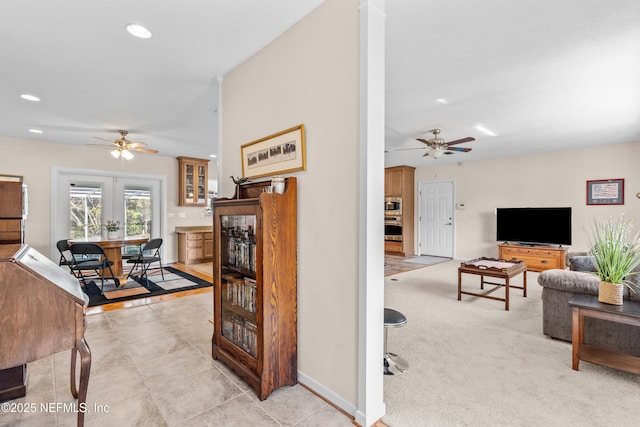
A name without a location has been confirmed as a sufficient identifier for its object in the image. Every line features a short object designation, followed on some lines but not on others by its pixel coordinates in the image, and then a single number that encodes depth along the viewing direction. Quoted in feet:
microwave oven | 27.37
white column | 5.56
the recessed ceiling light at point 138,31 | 7.27
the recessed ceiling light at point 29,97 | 11.23
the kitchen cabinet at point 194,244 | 22.35
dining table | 15.58
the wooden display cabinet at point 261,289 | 6.51
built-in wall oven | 27.53
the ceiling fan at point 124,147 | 15.76
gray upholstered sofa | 8.12
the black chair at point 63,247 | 15.63
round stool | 7.11
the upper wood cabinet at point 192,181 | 23.08
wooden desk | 4.16
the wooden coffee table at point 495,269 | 12.59
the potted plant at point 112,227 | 17.98
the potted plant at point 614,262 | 7.41
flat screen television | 19.92
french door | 18.70
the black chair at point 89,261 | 14.24
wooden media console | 19.44
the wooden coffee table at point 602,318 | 6.98
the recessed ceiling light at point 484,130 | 15.29
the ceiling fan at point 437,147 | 15.49
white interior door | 26.35
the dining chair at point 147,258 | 16.74
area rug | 14.19
